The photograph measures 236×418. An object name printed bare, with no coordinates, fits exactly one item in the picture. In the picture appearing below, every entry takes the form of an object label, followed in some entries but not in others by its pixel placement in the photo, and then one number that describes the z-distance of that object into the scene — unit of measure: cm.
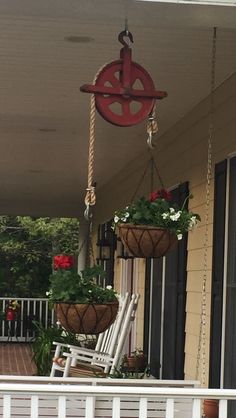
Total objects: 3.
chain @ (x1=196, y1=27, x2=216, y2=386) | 582
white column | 1591
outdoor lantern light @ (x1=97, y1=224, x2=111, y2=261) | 1194
